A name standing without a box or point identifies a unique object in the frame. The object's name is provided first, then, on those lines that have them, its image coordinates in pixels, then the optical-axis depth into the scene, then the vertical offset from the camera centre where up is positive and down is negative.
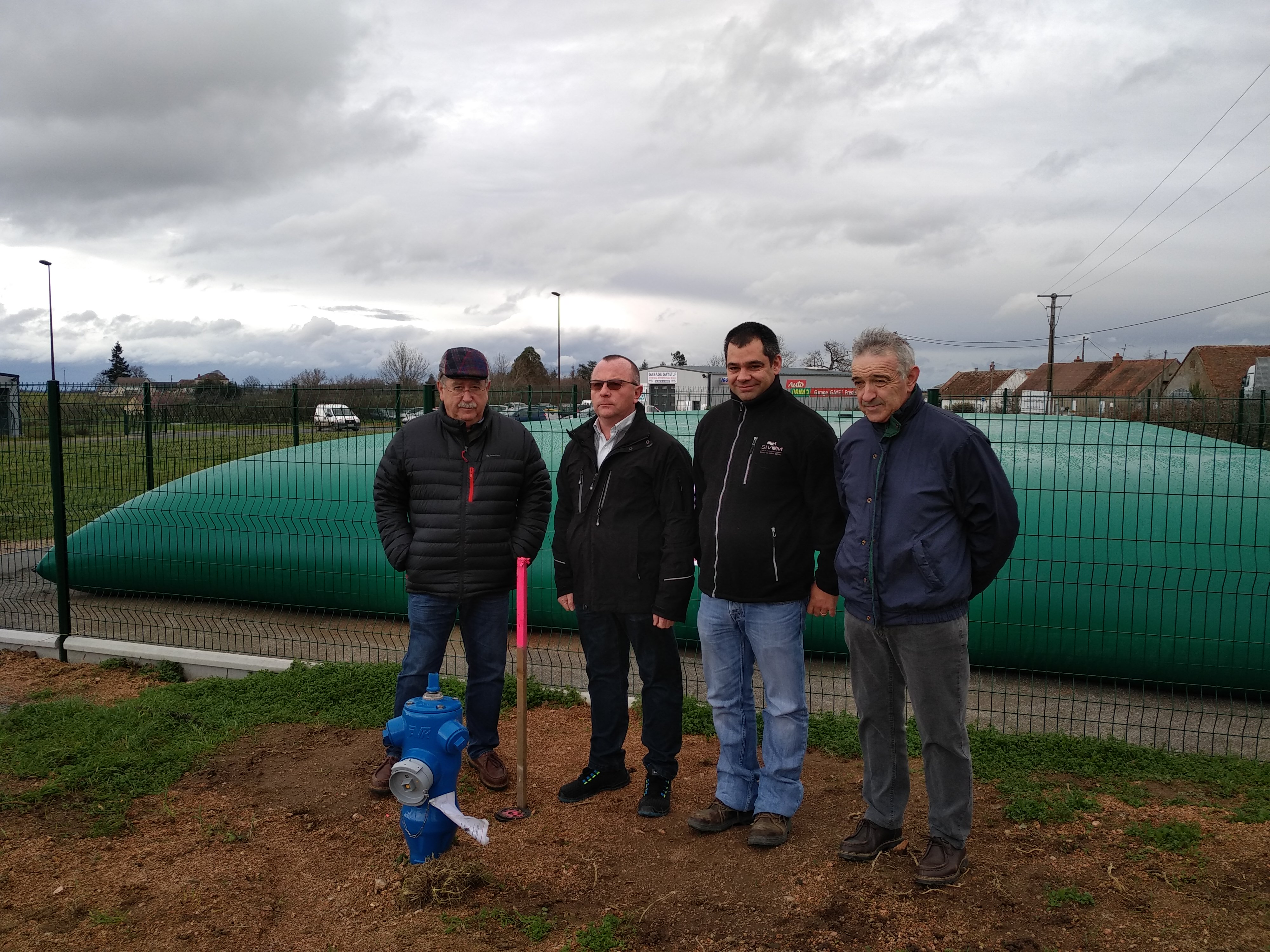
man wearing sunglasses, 4.03 -0.65
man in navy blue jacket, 3.32 -0.53
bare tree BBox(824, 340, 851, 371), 45.00 +2.97
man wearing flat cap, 4.36 -0.53
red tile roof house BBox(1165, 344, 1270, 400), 46.66 +2.53
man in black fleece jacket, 3.69 -0.57
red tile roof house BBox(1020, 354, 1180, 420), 58.03 +2.65
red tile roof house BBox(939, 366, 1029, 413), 72.94 +2.78
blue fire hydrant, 3.61 -1.44
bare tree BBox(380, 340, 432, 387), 38.03 +1.64
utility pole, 46.69 +5.29
